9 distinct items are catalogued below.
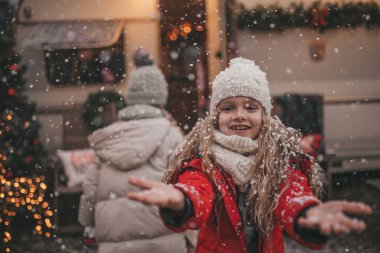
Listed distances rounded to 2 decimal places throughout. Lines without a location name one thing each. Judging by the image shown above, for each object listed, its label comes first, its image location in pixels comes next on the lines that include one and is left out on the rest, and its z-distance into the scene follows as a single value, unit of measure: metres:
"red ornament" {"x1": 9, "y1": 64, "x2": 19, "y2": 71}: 6.38
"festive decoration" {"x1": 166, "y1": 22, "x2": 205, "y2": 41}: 5.05
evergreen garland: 6.34
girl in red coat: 1.92
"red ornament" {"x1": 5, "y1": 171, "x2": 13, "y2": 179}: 6.01
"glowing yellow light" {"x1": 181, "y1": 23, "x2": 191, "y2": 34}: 5.00
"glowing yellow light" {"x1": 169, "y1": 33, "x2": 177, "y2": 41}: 5.62
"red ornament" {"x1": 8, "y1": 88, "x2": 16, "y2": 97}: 6.33
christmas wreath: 6.50
